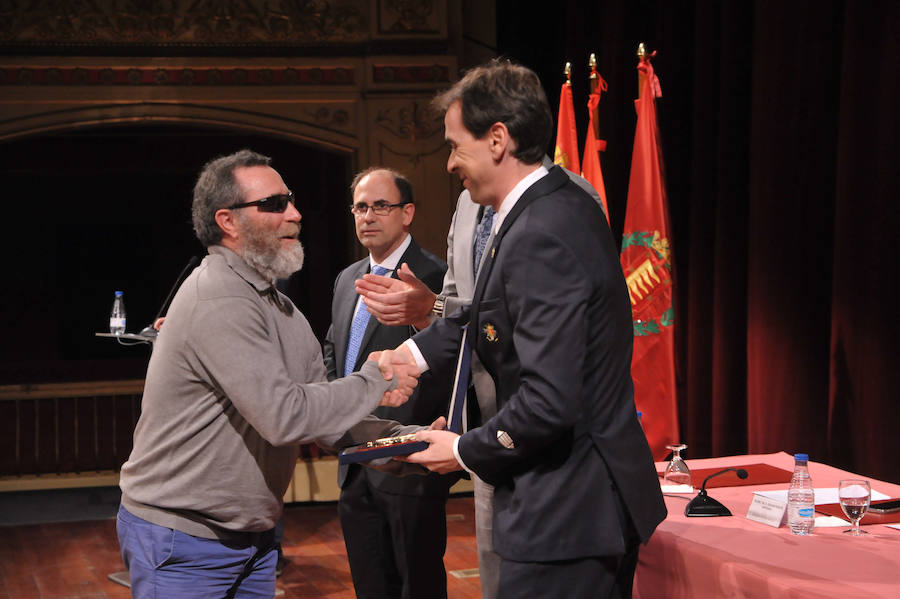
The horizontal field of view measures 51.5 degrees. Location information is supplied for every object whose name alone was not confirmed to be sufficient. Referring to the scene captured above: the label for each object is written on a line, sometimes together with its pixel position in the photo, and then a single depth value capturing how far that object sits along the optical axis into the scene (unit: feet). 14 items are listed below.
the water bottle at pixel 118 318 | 16.55
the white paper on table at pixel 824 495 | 7.47
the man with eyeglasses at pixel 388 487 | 9.23
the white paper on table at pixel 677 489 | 8.43
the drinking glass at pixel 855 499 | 6.84
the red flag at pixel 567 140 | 15.92
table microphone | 7.57
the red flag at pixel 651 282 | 14.32
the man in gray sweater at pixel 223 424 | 6.37
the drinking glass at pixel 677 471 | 8.59
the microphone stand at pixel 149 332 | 14.16
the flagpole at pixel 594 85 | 14.70
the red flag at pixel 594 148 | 14.93
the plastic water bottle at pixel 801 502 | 6.97
